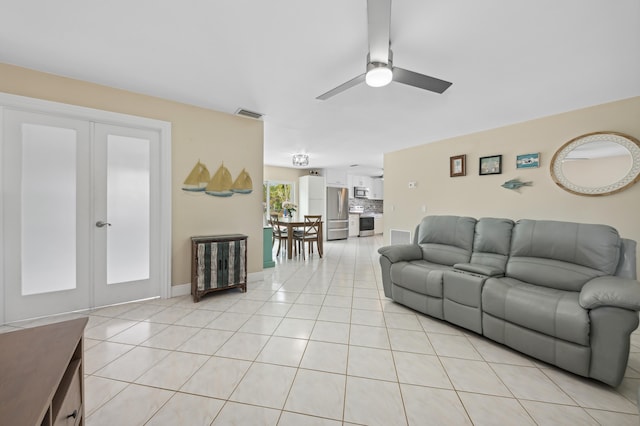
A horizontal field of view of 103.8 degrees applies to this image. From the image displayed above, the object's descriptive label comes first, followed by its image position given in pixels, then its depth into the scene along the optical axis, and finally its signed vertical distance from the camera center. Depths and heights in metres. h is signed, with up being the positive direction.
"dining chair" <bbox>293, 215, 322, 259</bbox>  5.61 -0.52
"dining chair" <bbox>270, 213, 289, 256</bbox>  5.74 -0.52
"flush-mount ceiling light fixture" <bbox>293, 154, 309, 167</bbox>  5.51 +1.14
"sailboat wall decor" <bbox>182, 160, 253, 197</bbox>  3.20 +0.37
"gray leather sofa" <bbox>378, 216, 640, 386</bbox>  1.56 -0.60
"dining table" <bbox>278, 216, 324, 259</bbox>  5.44 -0.52
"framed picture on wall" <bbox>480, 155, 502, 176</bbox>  3.82 +0.72
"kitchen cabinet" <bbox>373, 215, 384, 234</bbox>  9.78 -0.57
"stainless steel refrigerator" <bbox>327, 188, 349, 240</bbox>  8.20 -0.08
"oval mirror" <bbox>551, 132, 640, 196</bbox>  2.80 +0.58
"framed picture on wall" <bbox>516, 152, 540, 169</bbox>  3.45 +0.72
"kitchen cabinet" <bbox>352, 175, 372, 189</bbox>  9.22 +1.12
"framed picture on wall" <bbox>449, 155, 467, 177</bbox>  4.23 +0.78
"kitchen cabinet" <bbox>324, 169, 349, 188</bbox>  8.20 +1.09
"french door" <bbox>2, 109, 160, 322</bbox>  2.34 -0.05
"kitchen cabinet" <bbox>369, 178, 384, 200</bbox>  9.80 +0.85
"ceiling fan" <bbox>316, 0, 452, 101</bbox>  1.42 +1.06
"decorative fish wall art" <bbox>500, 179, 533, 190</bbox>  3.58 +0.40
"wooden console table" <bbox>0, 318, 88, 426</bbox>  0.58 -0.45
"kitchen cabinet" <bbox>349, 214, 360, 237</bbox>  9.08 -0.52
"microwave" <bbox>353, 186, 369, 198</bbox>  9.16 +0.70
